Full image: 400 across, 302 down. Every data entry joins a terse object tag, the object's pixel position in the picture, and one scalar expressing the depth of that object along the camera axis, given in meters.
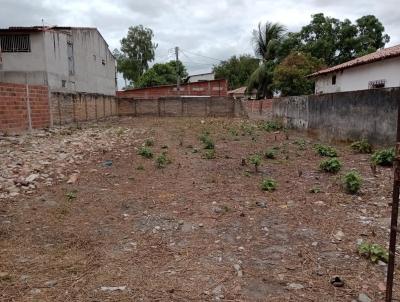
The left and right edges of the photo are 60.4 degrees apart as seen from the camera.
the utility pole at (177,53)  37.30
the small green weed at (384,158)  6.61
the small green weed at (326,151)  8.11
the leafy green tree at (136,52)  41.81
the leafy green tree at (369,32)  25.53
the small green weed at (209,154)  8.35
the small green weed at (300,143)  9.65
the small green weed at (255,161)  6.72
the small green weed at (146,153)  8.26
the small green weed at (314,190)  5.18
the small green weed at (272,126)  15.30
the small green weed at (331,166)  6.31
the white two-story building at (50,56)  18.00
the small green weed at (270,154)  8.03
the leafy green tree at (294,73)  20.67
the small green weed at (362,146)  8.11
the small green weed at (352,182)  5.00
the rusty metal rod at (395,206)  1.93
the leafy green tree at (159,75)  41.28
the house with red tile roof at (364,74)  13.27
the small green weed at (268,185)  5.35
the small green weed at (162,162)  7.24
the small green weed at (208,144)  9.76
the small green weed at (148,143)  10.27
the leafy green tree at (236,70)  44.81
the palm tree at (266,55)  24.22
